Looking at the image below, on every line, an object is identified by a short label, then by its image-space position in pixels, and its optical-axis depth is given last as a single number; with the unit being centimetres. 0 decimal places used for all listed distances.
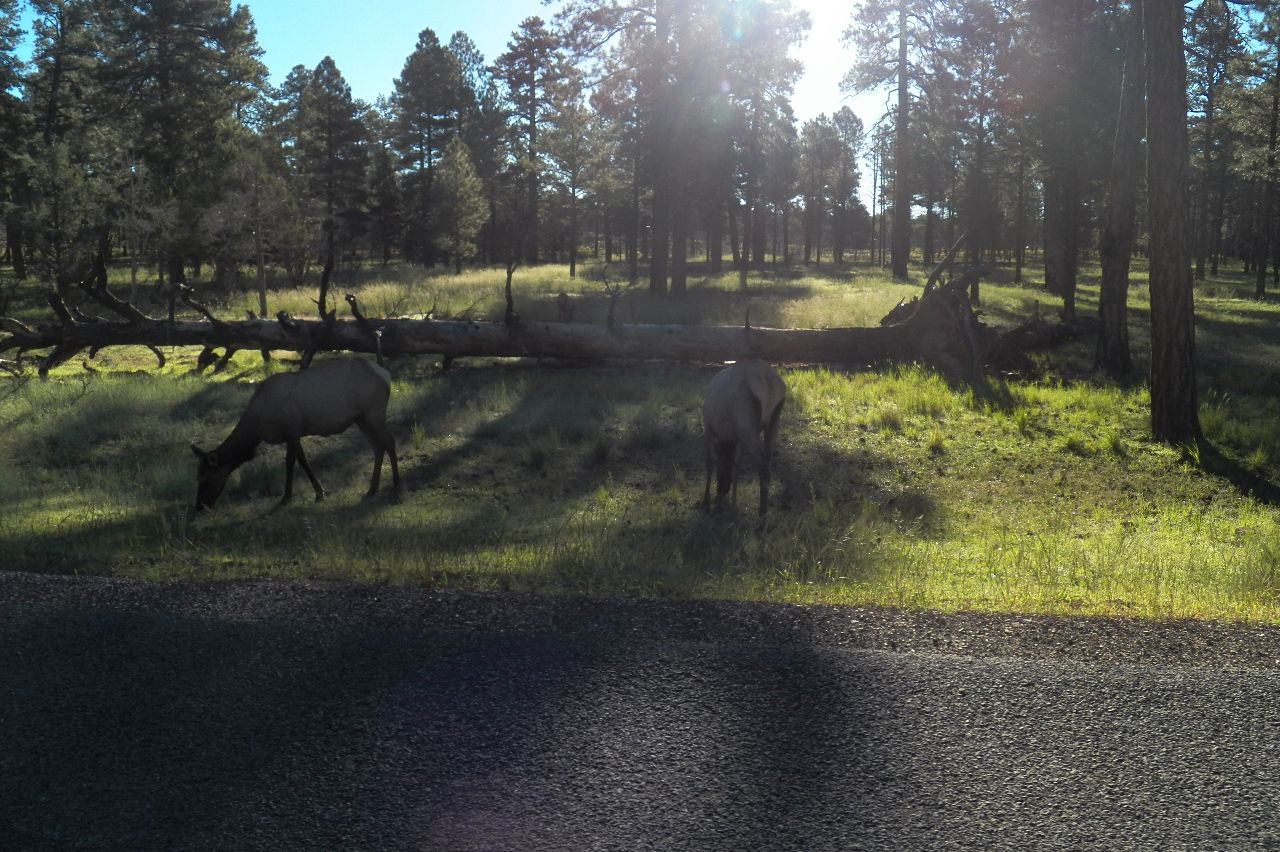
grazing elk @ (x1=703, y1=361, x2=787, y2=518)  994
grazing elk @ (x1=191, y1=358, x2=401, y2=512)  1084
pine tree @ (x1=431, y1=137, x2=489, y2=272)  5534
